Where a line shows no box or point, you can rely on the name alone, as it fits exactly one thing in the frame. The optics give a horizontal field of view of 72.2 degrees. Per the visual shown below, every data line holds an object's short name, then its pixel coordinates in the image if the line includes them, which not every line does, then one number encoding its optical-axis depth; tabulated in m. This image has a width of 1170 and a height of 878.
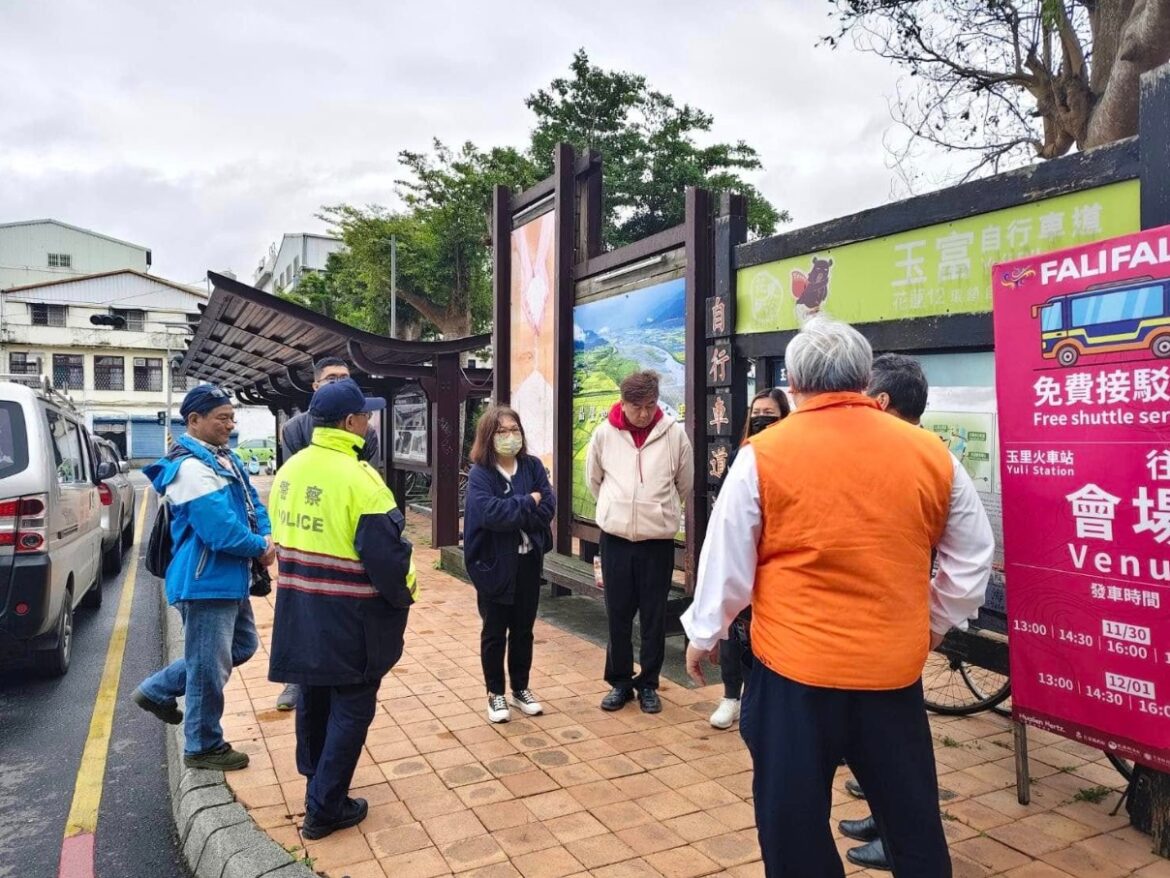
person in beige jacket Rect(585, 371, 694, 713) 4.47
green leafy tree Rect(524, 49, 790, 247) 23.58
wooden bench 5.44
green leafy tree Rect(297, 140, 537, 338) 24.17
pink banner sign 2.72
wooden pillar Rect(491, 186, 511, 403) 8.39
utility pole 24.09
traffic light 29.52
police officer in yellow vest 3.04
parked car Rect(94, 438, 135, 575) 8.42
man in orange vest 2.09
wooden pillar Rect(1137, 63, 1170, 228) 2.88
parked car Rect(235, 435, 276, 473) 26.95
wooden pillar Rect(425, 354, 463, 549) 10.47
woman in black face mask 3.74
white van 4.82
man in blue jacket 3.55
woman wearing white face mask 4.20
